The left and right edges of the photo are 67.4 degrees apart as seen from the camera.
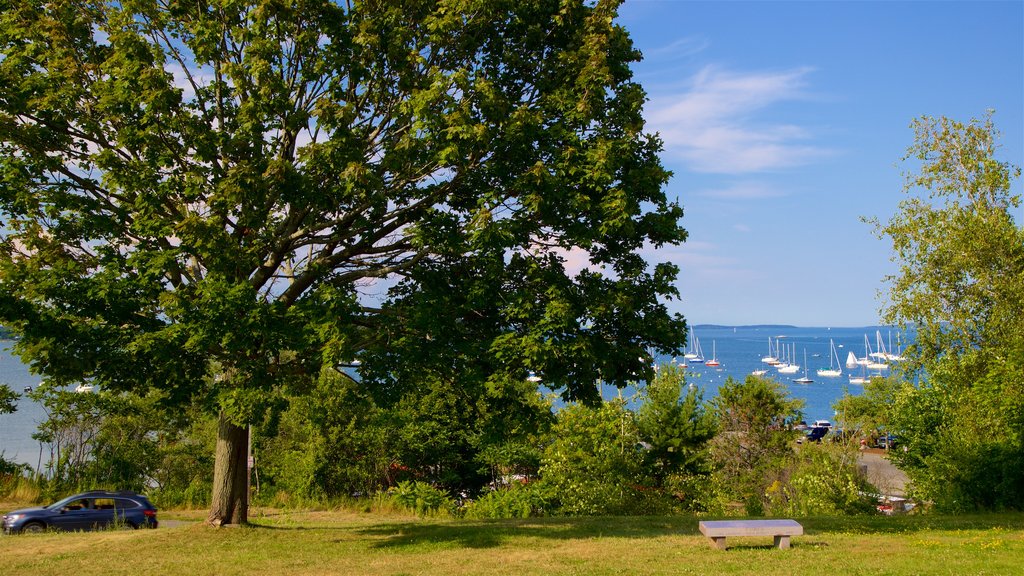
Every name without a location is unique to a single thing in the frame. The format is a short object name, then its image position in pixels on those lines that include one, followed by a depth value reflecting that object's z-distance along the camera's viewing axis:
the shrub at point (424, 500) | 28.44
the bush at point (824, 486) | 30.23
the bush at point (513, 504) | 27.64
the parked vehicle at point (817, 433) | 98.35
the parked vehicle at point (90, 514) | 22.44
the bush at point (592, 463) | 30.08
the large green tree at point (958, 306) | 25.19
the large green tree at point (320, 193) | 14.40
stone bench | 14.82
